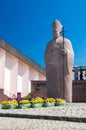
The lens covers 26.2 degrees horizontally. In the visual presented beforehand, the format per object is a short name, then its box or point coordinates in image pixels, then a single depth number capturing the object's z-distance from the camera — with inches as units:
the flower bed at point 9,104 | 346.4
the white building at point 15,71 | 790.9
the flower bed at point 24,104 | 342.3
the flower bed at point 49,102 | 346.2
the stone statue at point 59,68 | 402.6
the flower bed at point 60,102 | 350.3
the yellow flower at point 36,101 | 346.3
